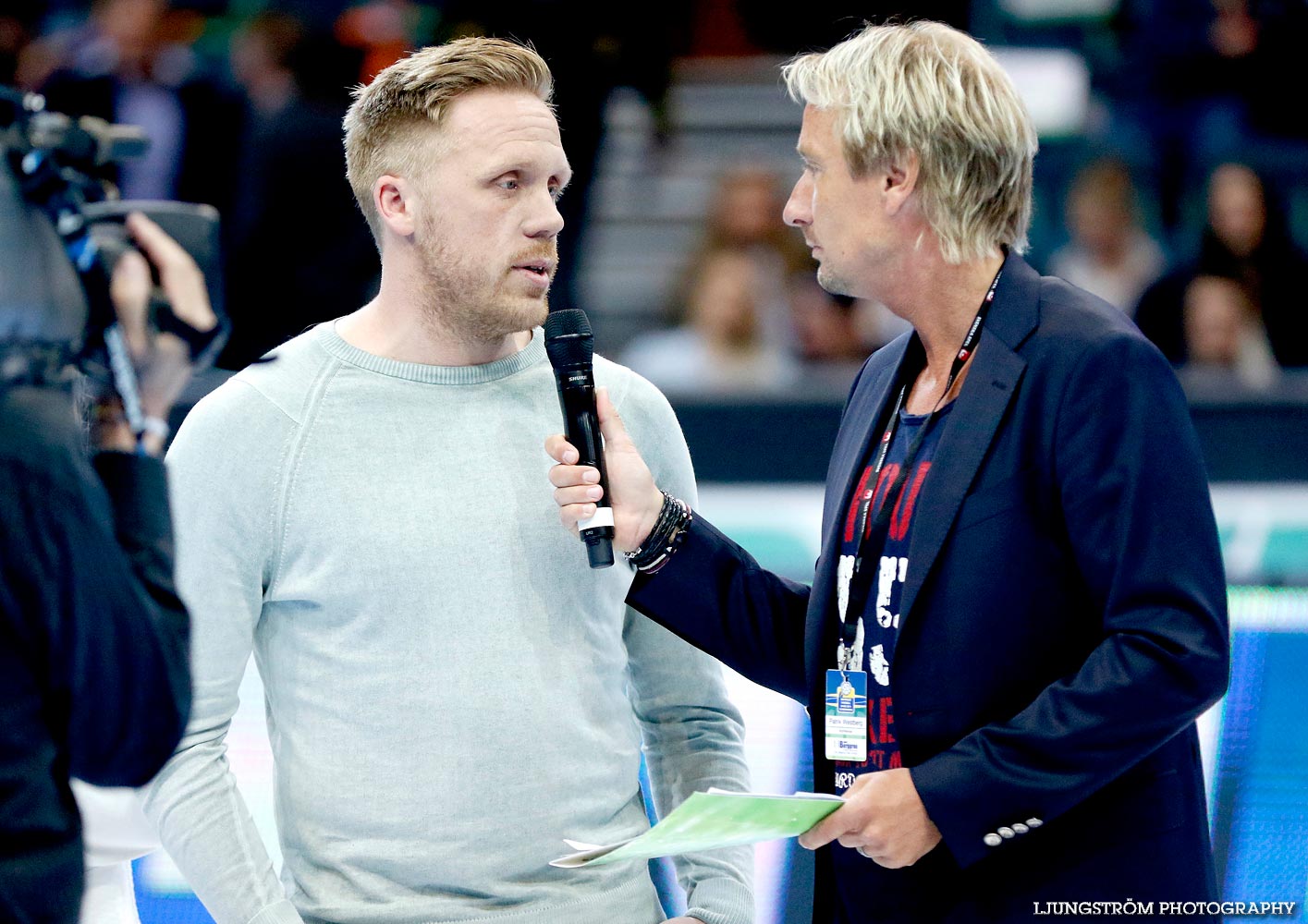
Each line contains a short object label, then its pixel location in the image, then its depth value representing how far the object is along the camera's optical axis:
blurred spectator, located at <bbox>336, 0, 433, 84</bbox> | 12.80
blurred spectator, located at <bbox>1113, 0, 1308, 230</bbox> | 13.73
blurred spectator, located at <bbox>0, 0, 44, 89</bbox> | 13.12
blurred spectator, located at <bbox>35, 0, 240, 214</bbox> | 12.20
